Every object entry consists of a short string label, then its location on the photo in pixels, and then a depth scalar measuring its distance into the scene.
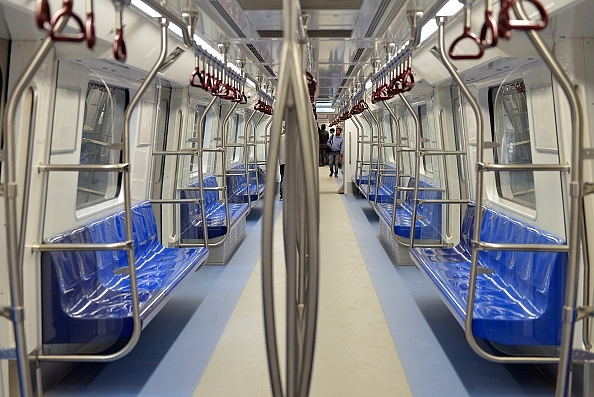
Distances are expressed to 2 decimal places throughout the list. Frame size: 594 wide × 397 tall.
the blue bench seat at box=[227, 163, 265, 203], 11.72
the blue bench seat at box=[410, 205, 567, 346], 3.92
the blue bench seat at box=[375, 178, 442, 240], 7.85
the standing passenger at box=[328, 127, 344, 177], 20.47
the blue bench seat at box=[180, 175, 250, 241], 7.88
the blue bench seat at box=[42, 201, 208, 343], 4.01
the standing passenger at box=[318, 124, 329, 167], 21.26
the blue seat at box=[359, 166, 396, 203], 11.45
